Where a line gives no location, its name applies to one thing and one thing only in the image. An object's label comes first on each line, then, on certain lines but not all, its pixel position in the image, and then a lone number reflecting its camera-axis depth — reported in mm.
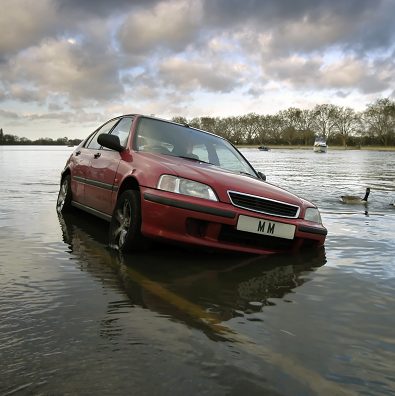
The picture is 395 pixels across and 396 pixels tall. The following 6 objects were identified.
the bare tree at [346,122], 118062
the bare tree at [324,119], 124125
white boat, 70625
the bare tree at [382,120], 106250
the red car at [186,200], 4184
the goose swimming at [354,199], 9750
